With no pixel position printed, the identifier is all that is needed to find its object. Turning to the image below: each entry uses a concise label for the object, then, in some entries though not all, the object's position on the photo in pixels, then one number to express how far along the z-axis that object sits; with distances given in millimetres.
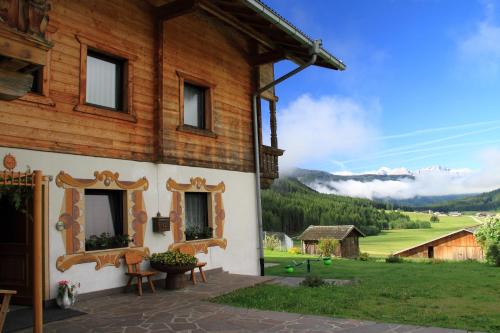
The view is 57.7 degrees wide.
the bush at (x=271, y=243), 30509
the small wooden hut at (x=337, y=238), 29719
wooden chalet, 7328
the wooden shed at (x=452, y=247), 35094
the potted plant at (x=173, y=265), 8766
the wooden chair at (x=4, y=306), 4781
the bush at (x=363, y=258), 19447
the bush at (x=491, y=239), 15141
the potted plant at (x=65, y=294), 7258
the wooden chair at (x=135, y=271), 8320
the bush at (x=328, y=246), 24438
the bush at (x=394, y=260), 17219
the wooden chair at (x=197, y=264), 9531
